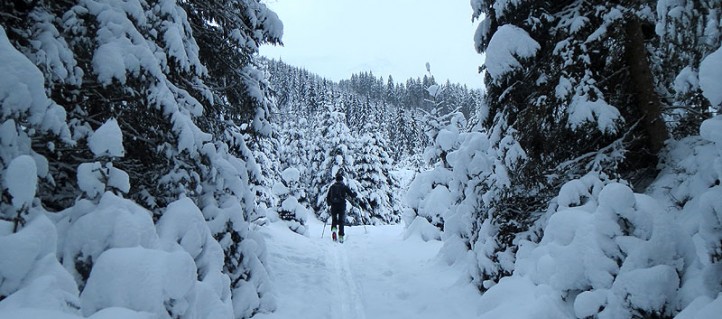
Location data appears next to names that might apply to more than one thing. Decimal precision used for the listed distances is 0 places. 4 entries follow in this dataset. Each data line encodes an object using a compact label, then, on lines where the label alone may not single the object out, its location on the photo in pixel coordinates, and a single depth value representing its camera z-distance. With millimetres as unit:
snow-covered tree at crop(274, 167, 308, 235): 16523
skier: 14523
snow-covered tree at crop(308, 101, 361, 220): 29812
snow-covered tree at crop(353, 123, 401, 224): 30797
